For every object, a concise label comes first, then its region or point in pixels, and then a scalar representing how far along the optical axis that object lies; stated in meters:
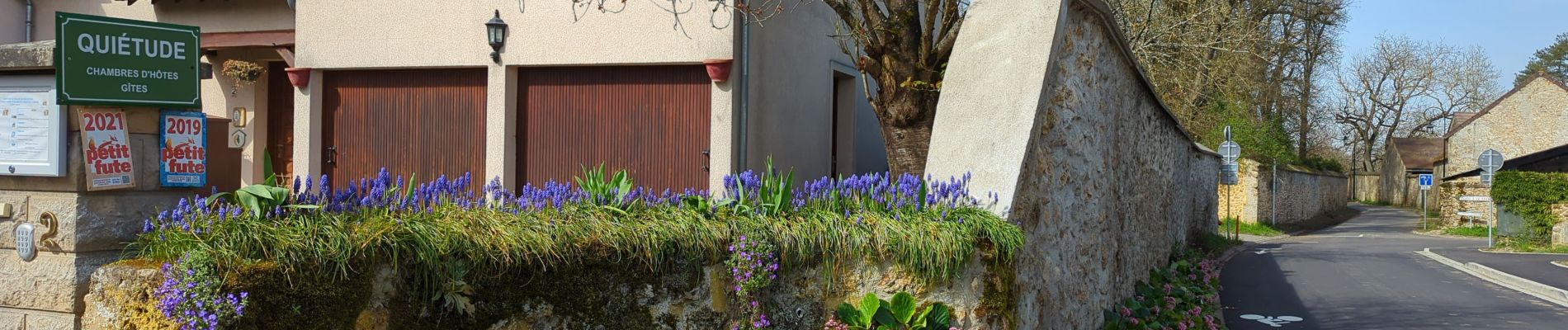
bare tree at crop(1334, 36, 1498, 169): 57.06
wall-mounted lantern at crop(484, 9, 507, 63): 10.38
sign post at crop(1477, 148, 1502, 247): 25.58
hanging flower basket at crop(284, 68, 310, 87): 11.16
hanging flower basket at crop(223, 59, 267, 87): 12.20
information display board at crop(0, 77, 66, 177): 3.90
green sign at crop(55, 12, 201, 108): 3.81
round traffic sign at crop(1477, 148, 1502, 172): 25.58
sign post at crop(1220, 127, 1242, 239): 23.06
